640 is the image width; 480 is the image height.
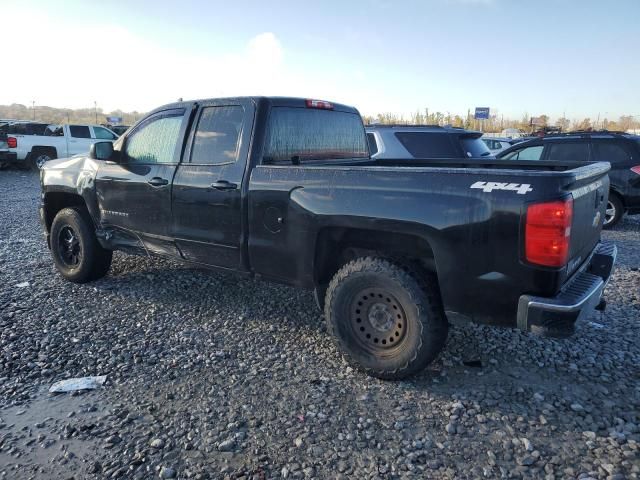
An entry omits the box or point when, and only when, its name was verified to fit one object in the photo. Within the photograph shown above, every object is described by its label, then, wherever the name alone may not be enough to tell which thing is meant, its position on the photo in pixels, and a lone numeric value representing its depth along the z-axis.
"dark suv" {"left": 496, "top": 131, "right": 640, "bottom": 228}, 8.58
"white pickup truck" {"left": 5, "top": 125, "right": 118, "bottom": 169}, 17.94
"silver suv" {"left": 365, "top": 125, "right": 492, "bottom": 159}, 8.08
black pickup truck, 2.83
